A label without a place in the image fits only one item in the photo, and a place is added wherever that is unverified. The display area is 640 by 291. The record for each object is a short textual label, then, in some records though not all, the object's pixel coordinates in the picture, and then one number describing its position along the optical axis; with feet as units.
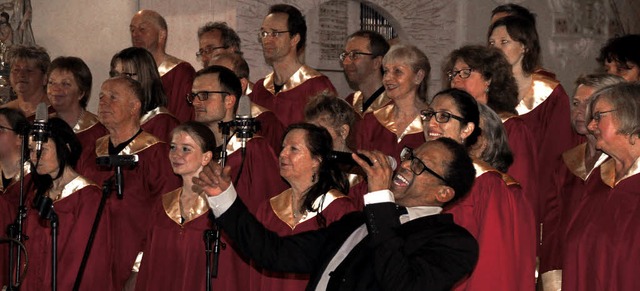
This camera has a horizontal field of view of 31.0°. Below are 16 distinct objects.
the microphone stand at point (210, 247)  16.82
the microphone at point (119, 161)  16.72
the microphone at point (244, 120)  16.44
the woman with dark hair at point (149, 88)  24.91
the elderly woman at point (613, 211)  16.94
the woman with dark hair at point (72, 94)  25.67
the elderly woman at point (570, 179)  20.23
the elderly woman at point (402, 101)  22.38
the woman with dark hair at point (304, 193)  18.98
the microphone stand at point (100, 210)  17.15
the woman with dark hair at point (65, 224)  21.11
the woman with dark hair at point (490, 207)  17.16
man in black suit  13.02
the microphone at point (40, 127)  19.01
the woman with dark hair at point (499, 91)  20.27
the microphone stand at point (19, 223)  19.13
